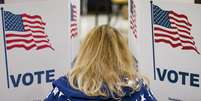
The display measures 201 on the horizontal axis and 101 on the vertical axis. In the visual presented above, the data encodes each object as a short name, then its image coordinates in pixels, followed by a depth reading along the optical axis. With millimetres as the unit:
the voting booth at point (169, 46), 2941
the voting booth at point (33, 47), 3000
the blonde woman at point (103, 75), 2262
